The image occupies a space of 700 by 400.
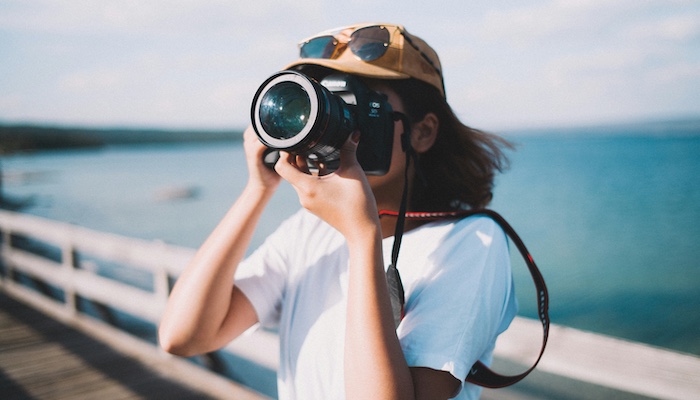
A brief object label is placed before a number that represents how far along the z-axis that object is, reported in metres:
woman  0.70
